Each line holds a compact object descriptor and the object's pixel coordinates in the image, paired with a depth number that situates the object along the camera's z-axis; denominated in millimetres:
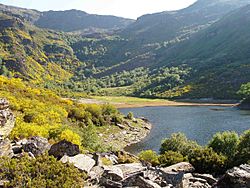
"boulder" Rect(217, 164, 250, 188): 22406
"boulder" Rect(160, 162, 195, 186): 25464
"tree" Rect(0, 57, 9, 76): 183875
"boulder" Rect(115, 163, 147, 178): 25269
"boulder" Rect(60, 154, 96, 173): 24031
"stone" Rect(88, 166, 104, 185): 22641
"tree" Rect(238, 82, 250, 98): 140625
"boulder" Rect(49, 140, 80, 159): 27628
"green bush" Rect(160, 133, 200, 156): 50969
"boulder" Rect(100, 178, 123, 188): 21516
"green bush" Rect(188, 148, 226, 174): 32688
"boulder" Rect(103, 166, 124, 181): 22781
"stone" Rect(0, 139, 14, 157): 23609
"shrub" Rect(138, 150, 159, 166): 37981
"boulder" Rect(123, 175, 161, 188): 21469
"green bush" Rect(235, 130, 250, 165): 32906
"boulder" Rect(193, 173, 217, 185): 26759
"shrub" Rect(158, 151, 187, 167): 36719
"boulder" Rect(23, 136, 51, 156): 27305
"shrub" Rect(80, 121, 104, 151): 51791
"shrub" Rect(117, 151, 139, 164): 34262
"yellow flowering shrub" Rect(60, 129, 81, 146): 45812
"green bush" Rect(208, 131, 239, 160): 42272
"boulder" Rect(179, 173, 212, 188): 23234
